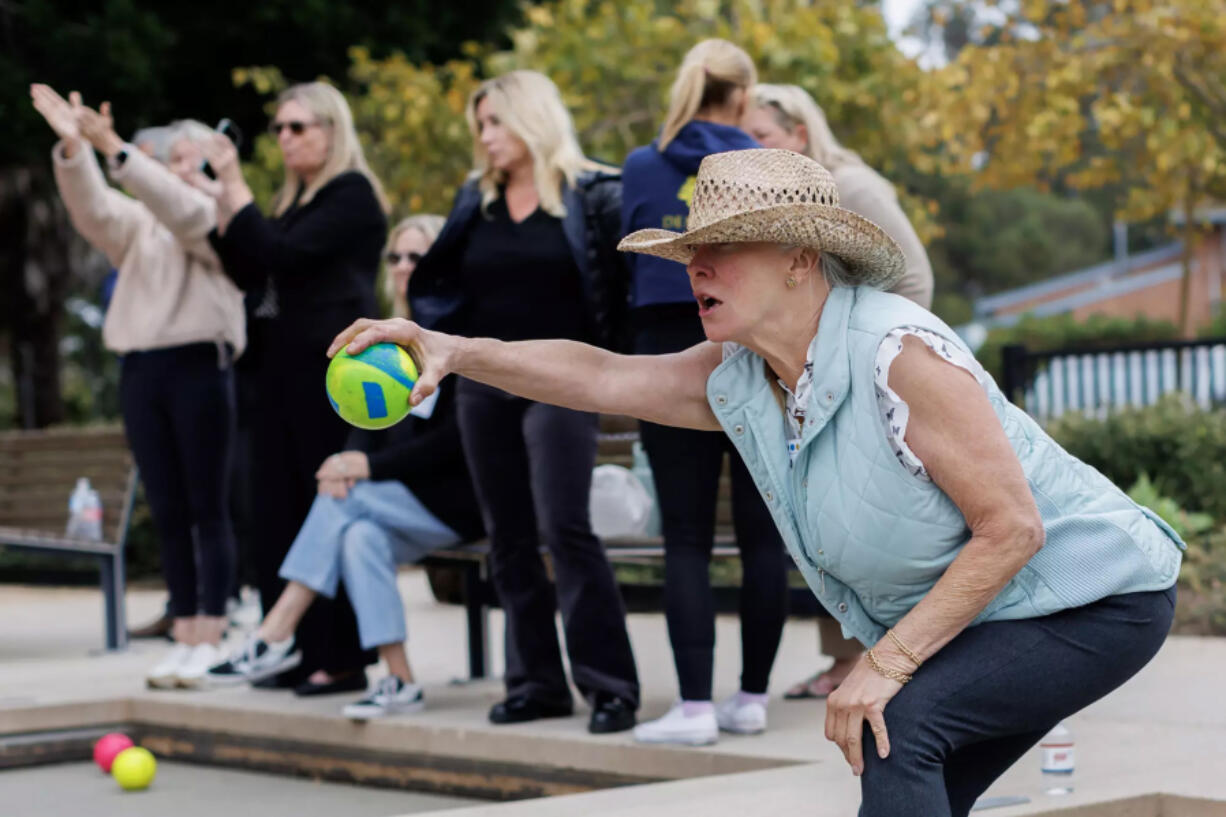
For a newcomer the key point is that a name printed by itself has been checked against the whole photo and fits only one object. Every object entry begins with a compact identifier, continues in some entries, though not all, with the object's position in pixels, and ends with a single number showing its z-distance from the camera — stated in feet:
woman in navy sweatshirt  28.38
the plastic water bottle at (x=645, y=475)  36.11
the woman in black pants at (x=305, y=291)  34.89
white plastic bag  34.82
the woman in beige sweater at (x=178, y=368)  37.97
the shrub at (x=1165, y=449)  54.70
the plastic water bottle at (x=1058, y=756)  23.45
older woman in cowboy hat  15.59
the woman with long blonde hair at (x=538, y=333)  29.96
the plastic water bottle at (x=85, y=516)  48.38
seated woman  32.78
